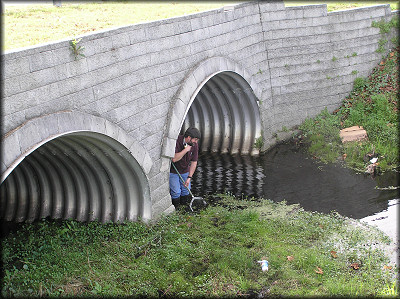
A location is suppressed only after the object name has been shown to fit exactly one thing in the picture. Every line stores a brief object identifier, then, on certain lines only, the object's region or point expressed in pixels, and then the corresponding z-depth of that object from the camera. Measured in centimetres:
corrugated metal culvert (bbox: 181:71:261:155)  1381
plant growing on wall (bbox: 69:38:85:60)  807
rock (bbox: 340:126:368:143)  1403
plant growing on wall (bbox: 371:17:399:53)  1581
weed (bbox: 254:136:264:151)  1411
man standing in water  1097
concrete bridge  774
